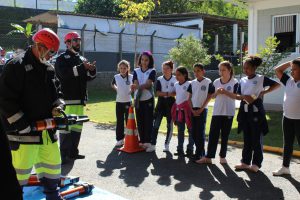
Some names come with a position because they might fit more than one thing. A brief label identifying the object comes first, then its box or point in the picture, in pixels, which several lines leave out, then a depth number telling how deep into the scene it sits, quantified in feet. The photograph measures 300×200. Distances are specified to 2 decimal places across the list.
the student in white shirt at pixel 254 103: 21.77
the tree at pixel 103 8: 125.78
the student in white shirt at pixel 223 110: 22.99
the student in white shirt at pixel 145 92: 27.17
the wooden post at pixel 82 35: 67.31
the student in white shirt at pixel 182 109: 25.58
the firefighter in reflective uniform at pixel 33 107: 14.11
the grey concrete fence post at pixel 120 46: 74.42
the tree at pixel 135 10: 50.75
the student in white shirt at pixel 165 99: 27.12
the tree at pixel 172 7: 152.23
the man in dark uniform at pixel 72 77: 24.35
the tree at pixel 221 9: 170.30
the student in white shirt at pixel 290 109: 20.51
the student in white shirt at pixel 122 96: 28.96
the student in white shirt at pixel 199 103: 24.36
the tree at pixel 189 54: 57.31
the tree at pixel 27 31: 76.78
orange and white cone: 27.35
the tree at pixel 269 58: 33.58
